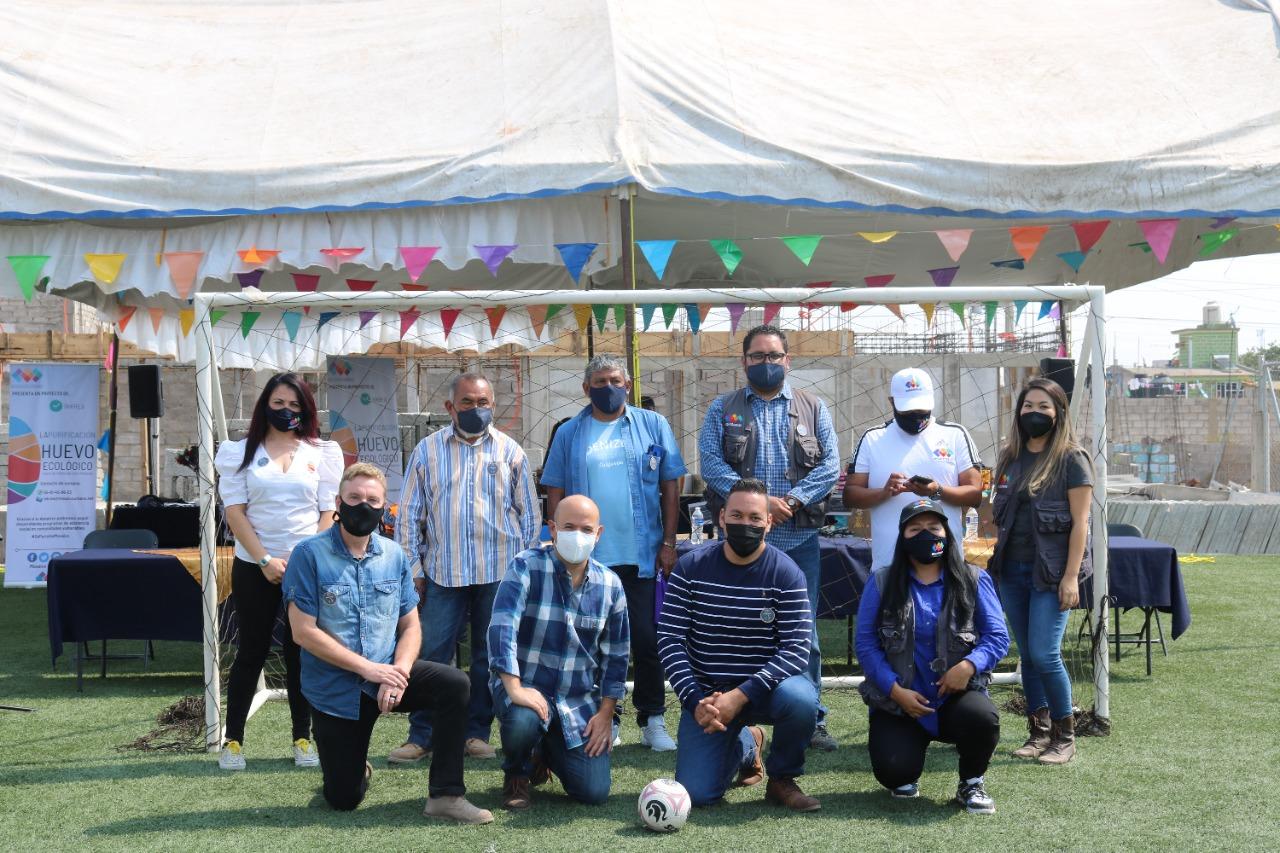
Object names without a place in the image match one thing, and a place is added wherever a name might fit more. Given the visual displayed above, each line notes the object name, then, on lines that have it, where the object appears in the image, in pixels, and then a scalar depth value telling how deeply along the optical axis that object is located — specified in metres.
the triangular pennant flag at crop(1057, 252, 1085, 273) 7.93
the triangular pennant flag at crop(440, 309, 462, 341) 7.44
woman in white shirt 5.14
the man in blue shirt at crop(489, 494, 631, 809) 4.58
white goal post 5.59
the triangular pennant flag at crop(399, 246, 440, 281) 7.44
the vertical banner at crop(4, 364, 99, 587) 10.73
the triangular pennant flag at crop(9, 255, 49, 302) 7.64
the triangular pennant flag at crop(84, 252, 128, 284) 7.71
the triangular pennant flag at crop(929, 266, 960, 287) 8.55
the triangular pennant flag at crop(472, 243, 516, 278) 7.43
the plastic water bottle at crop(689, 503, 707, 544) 7.14
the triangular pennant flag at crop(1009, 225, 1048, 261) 7.62
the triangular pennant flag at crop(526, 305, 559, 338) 7.71
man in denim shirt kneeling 4.49
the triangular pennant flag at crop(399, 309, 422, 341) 7.22
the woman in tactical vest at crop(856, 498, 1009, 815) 4.51
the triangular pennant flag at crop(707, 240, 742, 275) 7.34
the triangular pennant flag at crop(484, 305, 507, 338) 7.97
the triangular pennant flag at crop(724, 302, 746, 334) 6.71
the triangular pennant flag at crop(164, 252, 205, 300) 7.65
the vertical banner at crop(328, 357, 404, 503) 11.11
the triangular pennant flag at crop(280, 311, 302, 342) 6.53
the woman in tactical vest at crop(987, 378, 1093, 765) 5.10
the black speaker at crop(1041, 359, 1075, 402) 6.76
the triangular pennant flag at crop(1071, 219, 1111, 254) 7.68
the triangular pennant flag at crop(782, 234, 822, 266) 7.14
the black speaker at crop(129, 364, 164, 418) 10.05
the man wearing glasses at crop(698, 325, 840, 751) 5.33
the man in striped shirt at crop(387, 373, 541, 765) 5.25
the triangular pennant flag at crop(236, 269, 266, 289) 8.07
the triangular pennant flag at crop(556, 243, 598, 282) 7.40
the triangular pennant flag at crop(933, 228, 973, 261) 7.48
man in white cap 5.27
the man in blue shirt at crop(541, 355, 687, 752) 5.33
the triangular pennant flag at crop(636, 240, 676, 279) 7.10
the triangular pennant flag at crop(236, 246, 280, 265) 7.61
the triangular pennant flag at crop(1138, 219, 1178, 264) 7.61
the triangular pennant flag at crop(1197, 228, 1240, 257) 8.10
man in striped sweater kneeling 4.54
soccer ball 4.26
